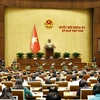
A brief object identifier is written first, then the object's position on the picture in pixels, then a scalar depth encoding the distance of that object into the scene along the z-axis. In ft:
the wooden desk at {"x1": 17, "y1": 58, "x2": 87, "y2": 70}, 58.75
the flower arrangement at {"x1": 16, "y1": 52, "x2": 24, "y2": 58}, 61.72
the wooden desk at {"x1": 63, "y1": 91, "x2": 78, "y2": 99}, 18.28
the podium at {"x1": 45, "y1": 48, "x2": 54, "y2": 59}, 63.44
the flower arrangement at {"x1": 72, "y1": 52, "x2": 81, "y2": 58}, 62.92
